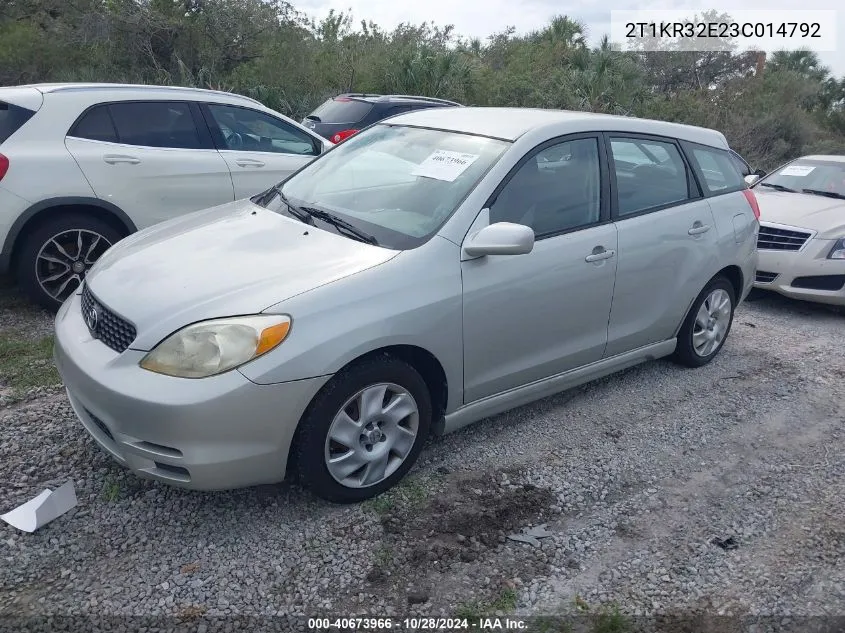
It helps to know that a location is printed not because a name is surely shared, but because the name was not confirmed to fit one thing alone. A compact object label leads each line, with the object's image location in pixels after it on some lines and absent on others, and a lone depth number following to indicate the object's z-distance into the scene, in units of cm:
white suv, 518
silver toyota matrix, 288
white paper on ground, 304
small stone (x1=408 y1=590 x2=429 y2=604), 277
